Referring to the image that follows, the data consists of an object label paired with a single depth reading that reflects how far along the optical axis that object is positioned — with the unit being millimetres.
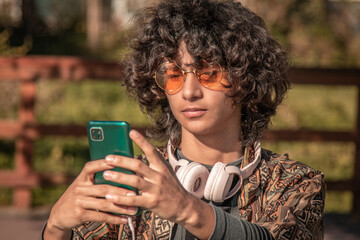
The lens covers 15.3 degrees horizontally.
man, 2541
